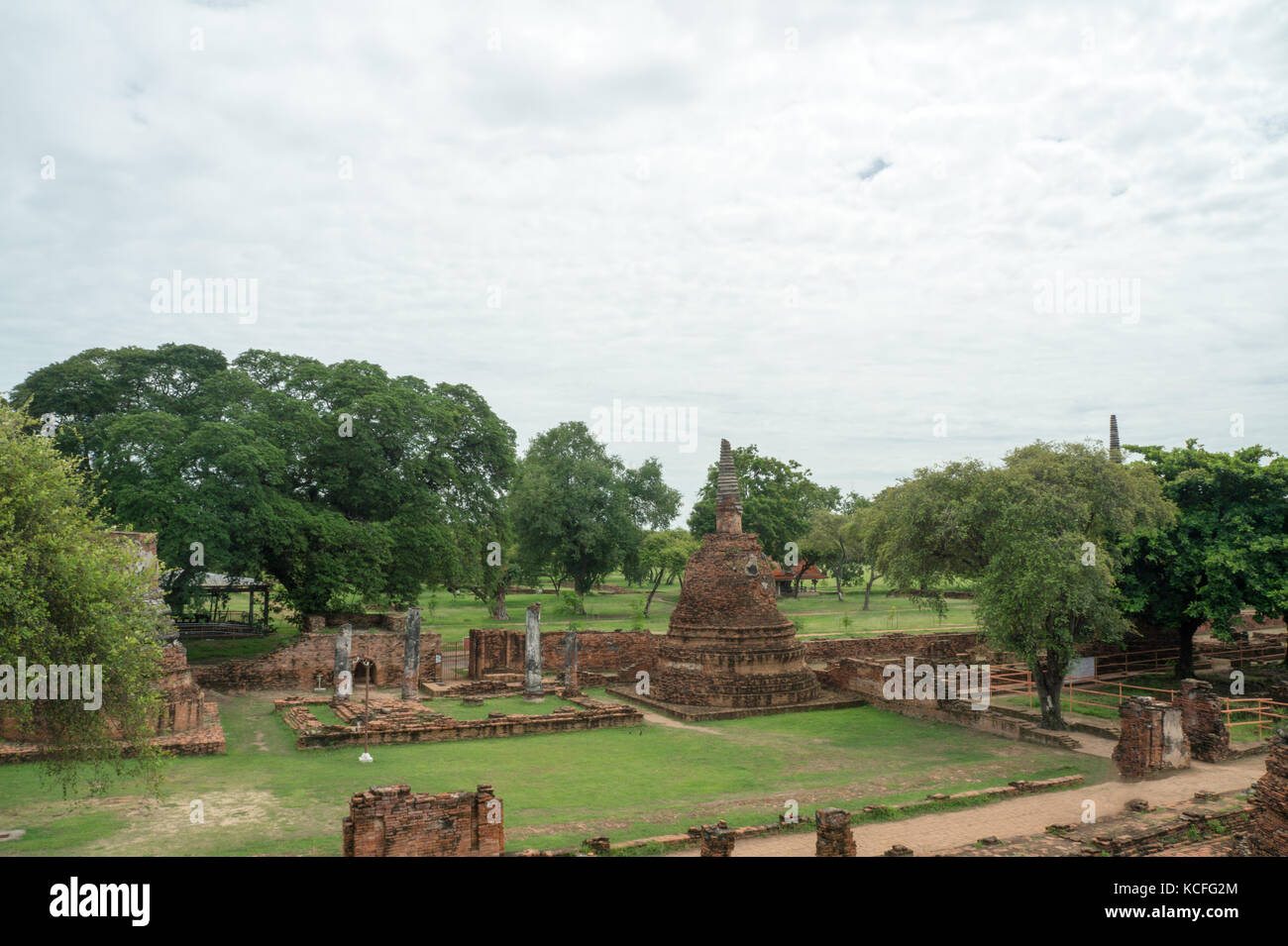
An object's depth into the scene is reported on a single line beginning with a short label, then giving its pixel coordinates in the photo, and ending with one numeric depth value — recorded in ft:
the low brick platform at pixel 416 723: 67.05
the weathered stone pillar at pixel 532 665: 90.63
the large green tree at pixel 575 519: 160.25
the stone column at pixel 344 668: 84.17
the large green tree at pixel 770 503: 197.36
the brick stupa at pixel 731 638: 85.20
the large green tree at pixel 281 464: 86.33
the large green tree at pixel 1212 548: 77.61
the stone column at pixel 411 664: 87.81
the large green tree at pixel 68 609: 36.06
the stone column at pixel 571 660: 93.81
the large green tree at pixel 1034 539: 65.41
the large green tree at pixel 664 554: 170.30
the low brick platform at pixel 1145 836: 36.91
